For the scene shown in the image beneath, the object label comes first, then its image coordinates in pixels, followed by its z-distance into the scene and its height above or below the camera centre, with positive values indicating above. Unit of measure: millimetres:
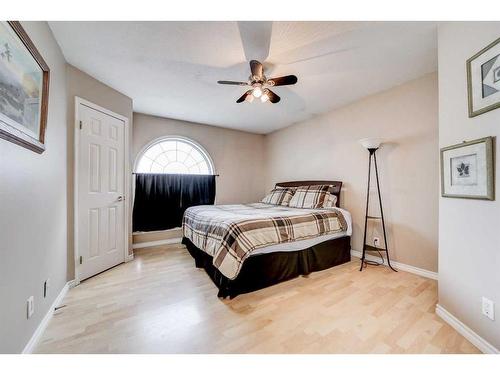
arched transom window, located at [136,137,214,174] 3883 +601
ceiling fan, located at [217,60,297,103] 1926 +1048
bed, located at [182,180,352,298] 1989 -621
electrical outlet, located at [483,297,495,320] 1250 -738
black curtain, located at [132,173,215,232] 3656 -182
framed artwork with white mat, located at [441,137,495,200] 1266 +130
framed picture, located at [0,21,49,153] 1038 +583
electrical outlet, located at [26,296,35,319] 1324 -786
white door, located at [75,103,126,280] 2338 -53
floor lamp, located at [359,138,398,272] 2634 +23
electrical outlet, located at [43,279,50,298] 1583 -786
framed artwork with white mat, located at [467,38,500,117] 1225 +690
